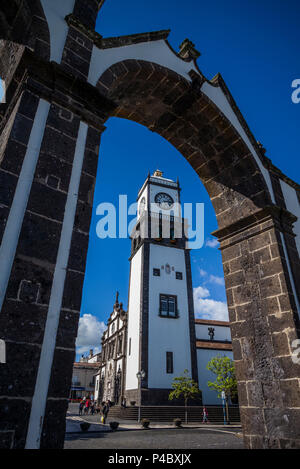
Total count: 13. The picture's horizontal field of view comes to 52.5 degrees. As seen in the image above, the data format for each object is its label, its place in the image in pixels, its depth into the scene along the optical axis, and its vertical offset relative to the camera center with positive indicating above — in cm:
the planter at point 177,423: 1387 -107
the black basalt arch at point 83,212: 207 +176
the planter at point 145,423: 1273 -99
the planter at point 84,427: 1070 -97
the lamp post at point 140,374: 1714 +111
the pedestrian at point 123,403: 2005 -42
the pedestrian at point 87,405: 2355 -63
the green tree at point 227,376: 1752 +114
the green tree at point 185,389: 1862 +42
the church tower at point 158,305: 2033 +605
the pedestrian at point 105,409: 1476 -60
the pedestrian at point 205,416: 1726 -98
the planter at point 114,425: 1158 -97
